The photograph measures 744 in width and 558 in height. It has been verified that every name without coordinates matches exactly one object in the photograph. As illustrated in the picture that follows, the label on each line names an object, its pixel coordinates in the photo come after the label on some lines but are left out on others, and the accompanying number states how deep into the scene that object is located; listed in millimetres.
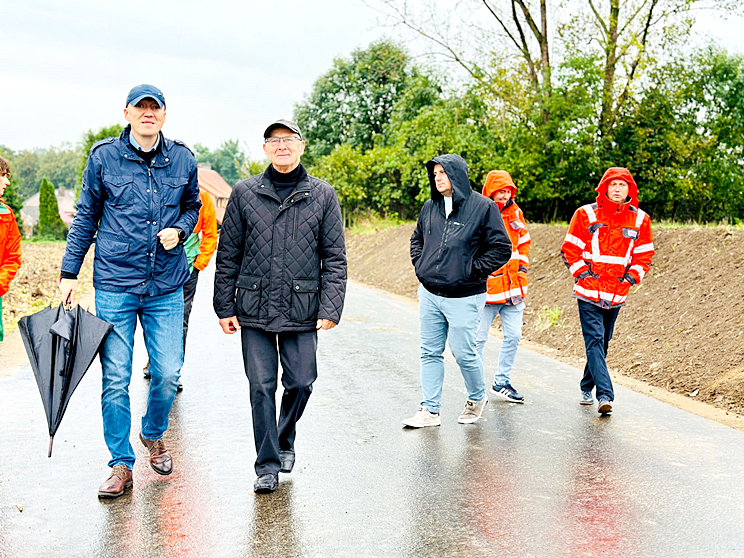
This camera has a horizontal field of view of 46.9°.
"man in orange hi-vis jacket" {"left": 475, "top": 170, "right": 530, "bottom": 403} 7695
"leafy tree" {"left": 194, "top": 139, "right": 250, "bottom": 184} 158500
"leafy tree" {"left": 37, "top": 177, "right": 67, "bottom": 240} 64125
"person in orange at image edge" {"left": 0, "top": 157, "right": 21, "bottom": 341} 5387
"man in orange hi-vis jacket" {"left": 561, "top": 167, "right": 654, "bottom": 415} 7207
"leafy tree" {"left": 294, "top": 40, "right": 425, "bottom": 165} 47125
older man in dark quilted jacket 5137
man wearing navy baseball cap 4980
